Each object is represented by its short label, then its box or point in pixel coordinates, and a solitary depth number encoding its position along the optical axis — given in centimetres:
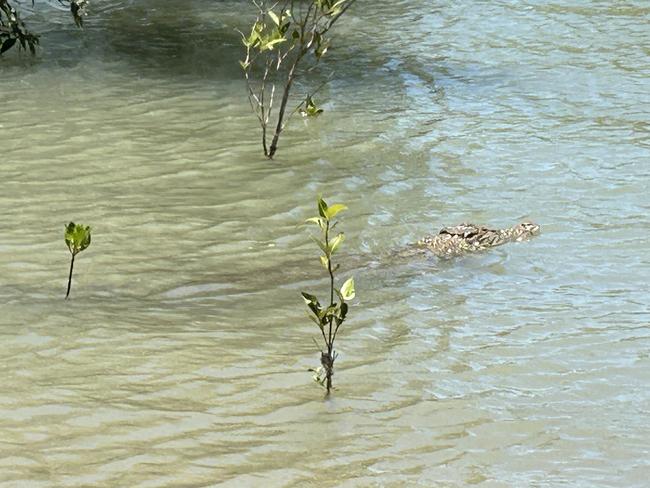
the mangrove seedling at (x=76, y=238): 1152
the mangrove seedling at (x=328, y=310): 978
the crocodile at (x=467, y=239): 1367
